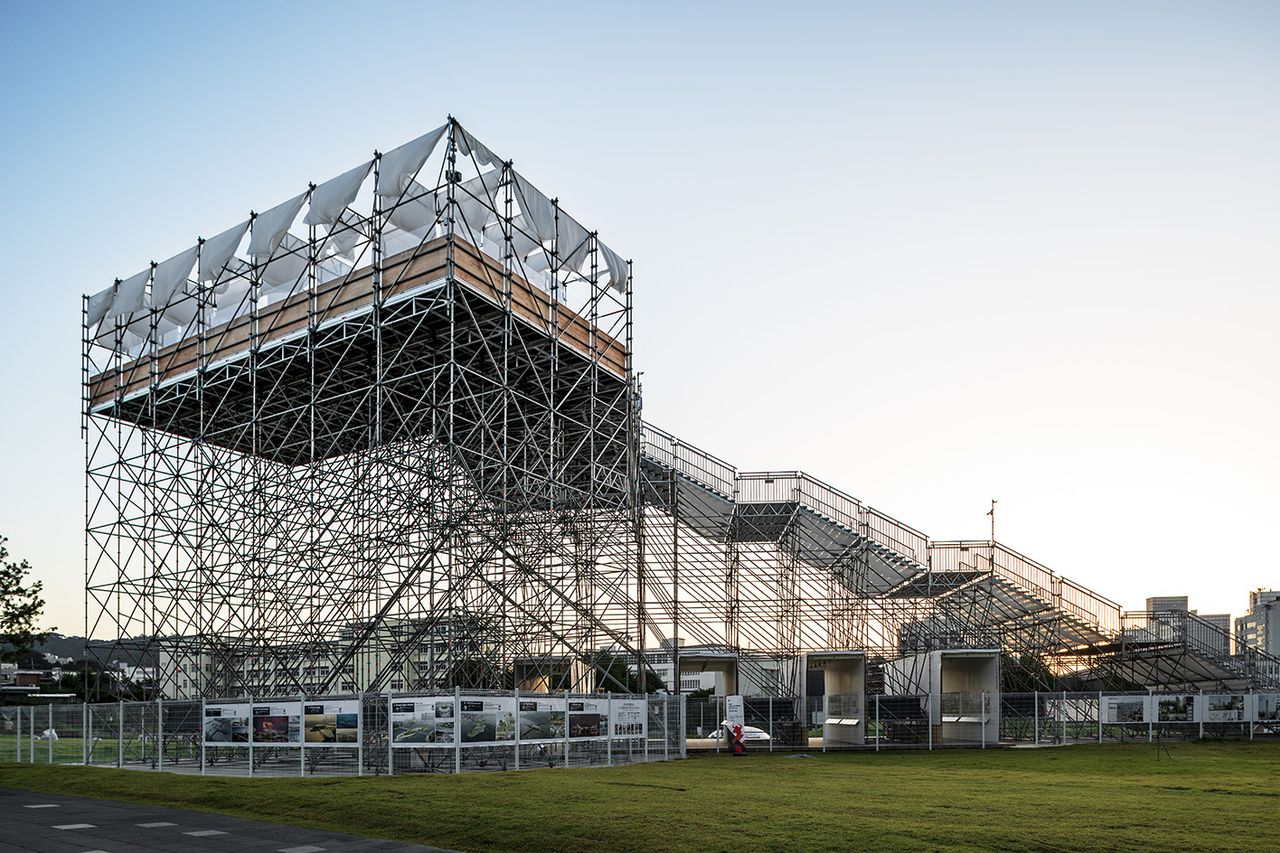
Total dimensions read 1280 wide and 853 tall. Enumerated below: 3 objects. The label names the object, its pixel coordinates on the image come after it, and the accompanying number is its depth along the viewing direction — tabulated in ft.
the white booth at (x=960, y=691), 95.25
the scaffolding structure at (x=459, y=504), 79.20
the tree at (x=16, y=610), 92.48
